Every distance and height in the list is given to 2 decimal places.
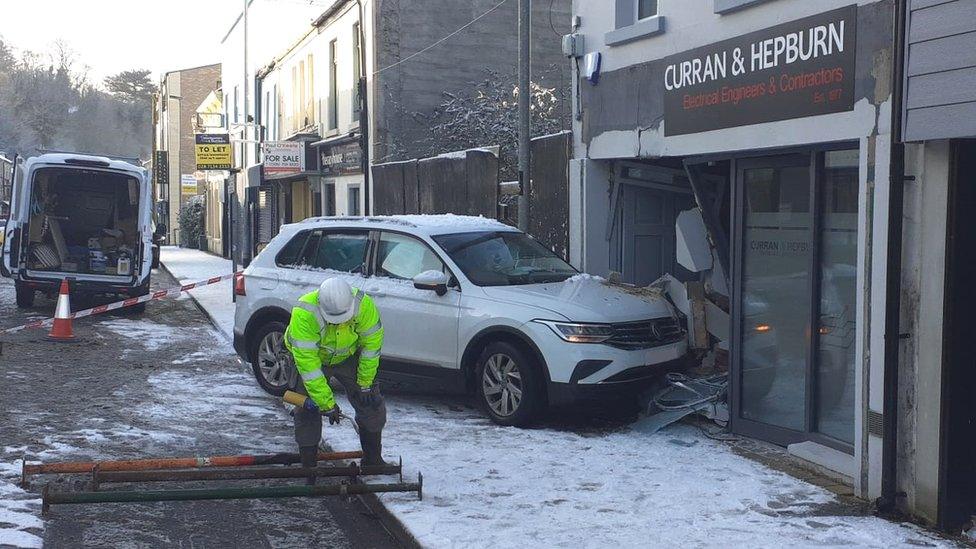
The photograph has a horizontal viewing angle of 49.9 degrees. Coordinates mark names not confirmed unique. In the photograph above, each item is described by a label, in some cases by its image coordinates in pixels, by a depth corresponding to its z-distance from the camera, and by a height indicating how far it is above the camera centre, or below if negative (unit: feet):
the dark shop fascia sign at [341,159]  67.62 +4.73
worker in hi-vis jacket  20.47 -2.59
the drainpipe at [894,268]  19.93 -0.74
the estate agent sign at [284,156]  76.18 +5.33
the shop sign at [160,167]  160.97 +9.54
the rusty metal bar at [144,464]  20.44 -4.63
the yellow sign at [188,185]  144.56 +6.10
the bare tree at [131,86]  310.24 +42.59
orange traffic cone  45.62 -4.17
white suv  27.25 -2.31
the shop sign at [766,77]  23.04 +3.76
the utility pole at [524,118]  38.37 +4.07
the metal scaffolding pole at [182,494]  19.12 -4.88
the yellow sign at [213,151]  79.82 +5.94
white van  54.65 +0.07
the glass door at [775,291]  25.40 -1.54
